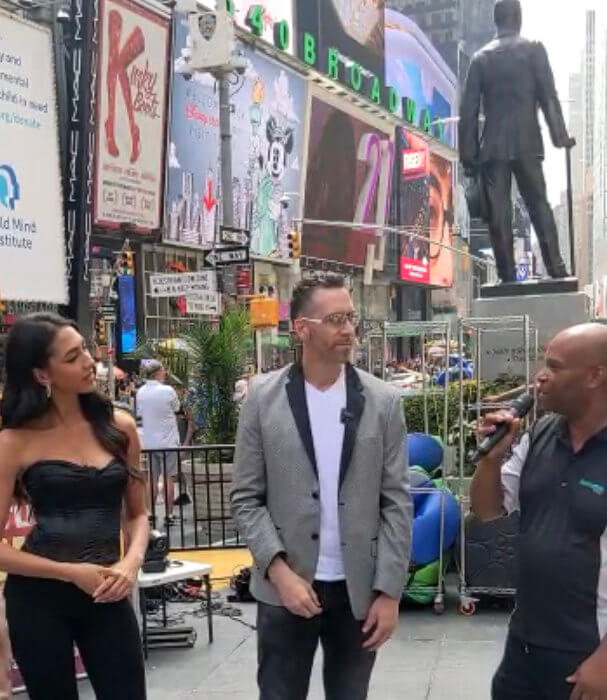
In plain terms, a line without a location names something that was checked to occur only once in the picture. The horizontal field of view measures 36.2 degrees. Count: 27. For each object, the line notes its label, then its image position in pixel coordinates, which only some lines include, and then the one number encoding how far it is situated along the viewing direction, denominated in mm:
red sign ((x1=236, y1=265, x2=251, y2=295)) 15516
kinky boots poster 21156
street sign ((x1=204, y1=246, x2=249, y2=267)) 13430
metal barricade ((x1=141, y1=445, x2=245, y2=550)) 9414
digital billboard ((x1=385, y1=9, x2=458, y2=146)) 53531
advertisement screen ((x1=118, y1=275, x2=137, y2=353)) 25781
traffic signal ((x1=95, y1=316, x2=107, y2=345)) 21170
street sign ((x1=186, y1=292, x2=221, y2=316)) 13461
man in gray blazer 2957
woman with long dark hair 2941
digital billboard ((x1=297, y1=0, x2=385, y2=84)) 39531
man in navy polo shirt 2557
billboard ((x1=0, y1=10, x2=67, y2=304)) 18031
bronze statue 8320
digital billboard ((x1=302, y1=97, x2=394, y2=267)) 37094
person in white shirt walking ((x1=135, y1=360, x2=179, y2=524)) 11336
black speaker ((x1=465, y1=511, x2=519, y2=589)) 6223
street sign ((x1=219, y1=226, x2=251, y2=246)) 13594
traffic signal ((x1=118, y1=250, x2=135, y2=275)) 20328
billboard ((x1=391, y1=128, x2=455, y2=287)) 46594
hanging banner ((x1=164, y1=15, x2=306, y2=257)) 27859
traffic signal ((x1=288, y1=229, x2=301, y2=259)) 26109
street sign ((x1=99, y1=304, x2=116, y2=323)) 17553
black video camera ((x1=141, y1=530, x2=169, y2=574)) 5645
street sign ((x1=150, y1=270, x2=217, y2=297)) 13617
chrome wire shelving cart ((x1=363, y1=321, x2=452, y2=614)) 6363
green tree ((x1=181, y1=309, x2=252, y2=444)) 11695
